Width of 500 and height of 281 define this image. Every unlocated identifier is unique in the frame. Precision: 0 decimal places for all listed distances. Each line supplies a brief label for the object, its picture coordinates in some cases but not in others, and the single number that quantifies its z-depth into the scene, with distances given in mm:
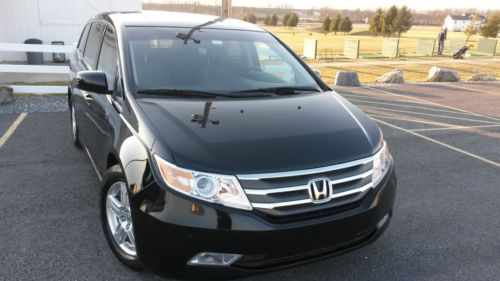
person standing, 29764
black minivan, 2338
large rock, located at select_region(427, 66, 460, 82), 14484
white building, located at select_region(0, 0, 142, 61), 14445
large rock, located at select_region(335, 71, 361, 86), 12320
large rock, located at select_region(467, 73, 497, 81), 14750
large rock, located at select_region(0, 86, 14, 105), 7953
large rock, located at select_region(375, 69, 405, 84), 13364
